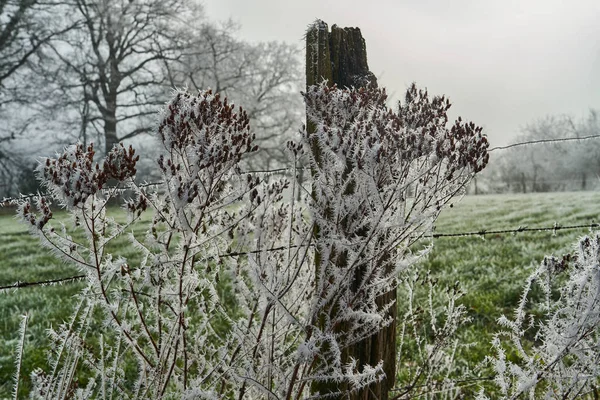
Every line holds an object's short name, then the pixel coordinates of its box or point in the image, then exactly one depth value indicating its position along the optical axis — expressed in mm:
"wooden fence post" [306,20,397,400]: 2359
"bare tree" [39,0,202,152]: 21891
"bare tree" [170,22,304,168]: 22344
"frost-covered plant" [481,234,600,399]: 2082
